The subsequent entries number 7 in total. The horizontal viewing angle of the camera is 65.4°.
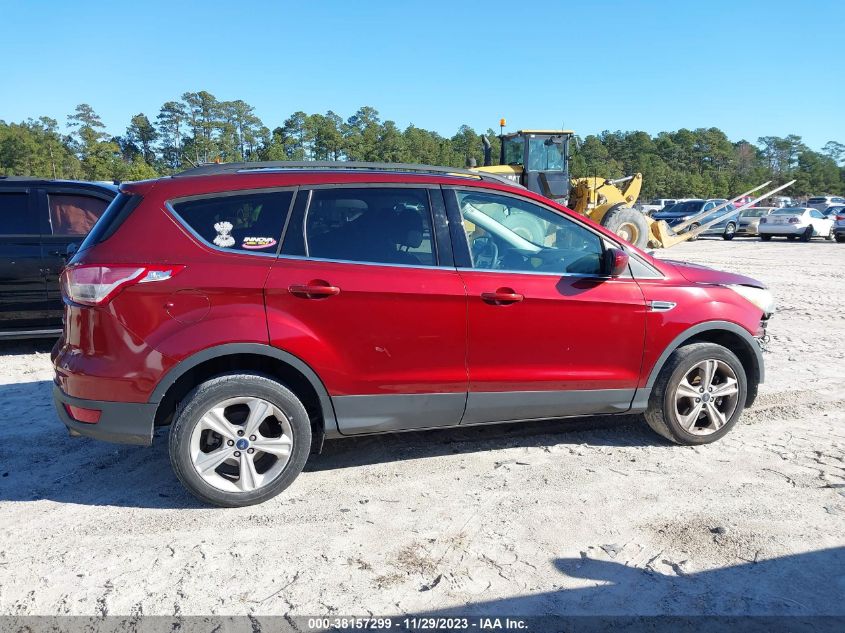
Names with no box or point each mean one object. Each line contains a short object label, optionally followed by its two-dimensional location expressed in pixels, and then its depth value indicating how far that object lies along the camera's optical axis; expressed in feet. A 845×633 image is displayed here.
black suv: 21.94
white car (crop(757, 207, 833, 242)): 87.97
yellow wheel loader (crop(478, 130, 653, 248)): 52.16
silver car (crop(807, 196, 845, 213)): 143.95
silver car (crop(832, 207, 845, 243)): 87.88
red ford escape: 11.50
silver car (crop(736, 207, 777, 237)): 94.32
